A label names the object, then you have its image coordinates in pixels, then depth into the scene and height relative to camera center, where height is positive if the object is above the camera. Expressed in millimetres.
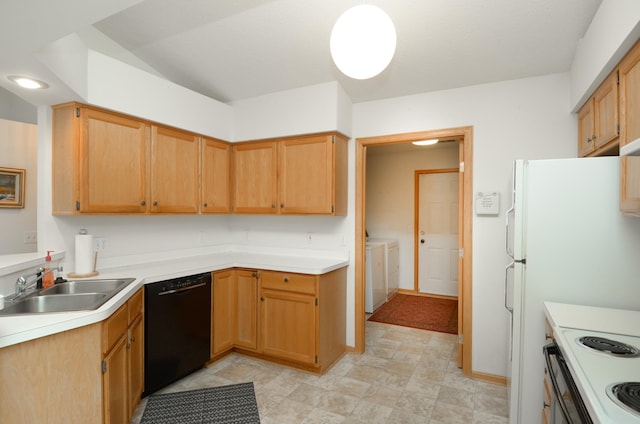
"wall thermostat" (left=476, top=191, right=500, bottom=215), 2676 +59
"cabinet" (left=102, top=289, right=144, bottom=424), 1667 -884
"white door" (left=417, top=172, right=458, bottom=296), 5223 -380
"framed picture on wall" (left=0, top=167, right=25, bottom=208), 2904 +193
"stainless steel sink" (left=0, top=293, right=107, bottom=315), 1746 -550
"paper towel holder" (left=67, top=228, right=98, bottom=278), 2311 -460
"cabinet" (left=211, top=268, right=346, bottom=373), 2775 -950
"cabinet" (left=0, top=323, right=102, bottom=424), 1336 -748
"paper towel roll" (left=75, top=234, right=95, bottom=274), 2328 -311
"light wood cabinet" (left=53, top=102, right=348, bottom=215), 2270 +338
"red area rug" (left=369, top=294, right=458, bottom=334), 4031 -1406
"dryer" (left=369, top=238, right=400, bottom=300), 5016 -872
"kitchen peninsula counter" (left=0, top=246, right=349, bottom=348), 1403 -493
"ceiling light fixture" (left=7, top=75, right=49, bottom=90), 1823 +730
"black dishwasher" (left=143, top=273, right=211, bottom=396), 2354 -922
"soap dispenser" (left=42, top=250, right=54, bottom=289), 2047 -425
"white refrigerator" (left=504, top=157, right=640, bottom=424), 1711 -219
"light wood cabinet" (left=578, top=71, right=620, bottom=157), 1732 +538
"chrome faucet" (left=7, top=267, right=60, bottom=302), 1797 -424
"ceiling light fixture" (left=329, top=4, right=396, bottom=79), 1547 +829
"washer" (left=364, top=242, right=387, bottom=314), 4305 -921
